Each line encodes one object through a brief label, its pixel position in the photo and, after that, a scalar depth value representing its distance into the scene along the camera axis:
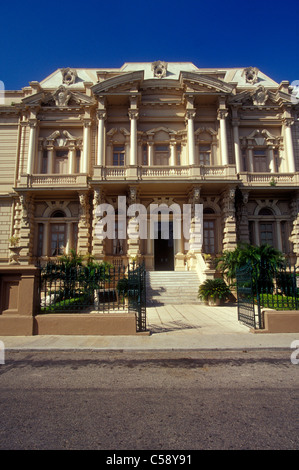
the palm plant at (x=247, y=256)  15.23
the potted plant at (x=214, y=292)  14.91
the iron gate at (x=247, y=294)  9.18
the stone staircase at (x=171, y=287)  15.69
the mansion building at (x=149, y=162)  20.36
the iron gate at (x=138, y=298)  8.66
